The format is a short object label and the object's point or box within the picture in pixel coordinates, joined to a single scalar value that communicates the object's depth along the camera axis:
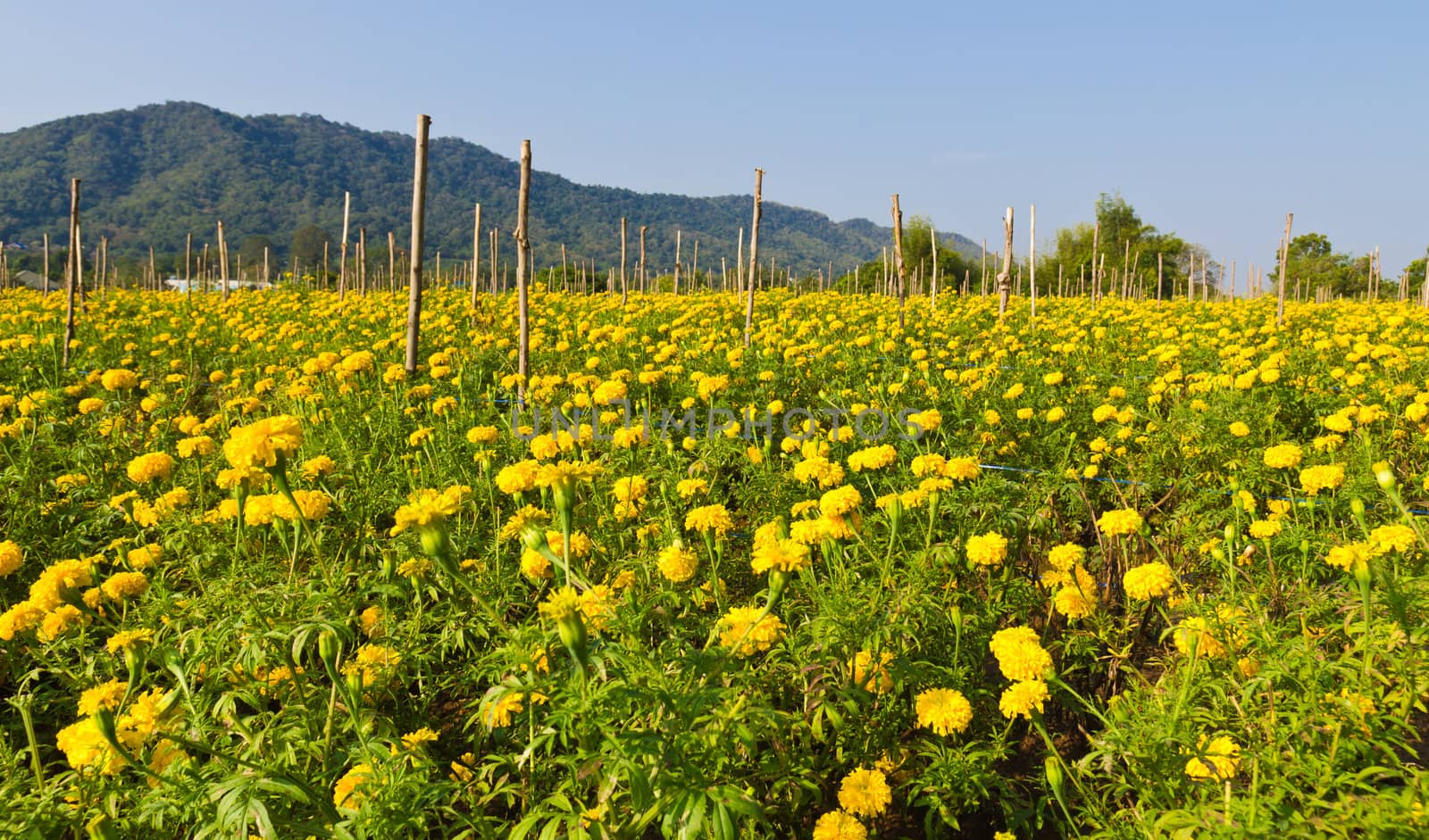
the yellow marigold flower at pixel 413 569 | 2.22
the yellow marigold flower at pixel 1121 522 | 2.56
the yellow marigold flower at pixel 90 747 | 1.65
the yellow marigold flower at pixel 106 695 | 1.85
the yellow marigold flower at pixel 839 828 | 1.80
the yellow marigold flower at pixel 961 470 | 2.79
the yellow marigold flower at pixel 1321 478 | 2.82
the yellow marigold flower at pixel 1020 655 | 1.85
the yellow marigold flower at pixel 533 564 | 2.04
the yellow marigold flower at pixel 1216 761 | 1.61
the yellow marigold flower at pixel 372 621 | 2.44
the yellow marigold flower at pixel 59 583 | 2.08
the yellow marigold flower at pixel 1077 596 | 2.29
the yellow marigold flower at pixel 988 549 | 2.35
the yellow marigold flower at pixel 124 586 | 2.38
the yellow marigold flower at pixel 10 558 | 2.41
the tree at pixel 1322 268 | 41.78
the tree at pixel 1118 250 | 47.12
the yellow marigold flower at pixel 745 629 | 1.95
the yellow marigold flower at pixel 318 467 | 2.82
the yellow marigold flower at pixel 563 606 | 1.32
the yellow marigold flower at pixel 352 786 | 1.67
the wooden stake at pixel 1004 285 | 9.83
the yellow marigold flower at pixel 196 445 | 3.05
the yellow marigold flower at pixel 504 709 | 1.48
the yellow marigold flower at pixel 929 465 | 2.87
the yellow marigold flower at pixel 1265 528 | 2.35
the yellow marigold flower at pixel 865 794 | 1.89
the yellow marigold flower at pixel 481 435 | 3.30
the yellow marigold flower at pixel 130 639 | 1.61
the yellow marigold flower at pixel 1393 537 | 2.13
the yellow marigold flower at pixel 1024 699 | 1.79
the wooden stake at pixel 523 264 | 5.52
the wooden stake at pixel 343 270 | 12.22
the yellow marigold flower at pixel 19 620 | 2.08
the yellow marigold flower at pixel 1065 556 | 2.36
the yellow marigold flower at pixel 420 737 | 1.94
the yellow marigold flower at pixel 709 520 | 2.53
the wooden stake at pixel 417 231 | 5.56
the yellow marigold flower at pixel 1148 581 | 2.10
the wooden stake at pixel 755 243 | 7.44
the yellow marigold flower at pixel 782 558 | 1.82
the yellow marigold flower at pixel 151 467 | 2.83
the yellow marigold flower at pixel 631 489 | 2.95
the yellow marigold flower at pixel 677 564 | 2.15
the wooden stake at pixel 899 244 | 7.57
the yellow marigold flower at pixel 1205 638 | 1.96
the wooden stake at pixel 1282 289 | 9.01
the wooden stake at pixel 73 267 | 6.47
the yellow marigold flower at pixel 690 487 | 2.87
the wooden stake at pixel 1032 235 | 13.52
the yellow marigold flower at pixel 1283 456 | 3.05
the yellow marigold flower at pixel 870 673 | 2.00
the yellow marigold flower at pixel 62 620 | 2.08
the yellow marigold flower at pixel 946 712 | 1.92
